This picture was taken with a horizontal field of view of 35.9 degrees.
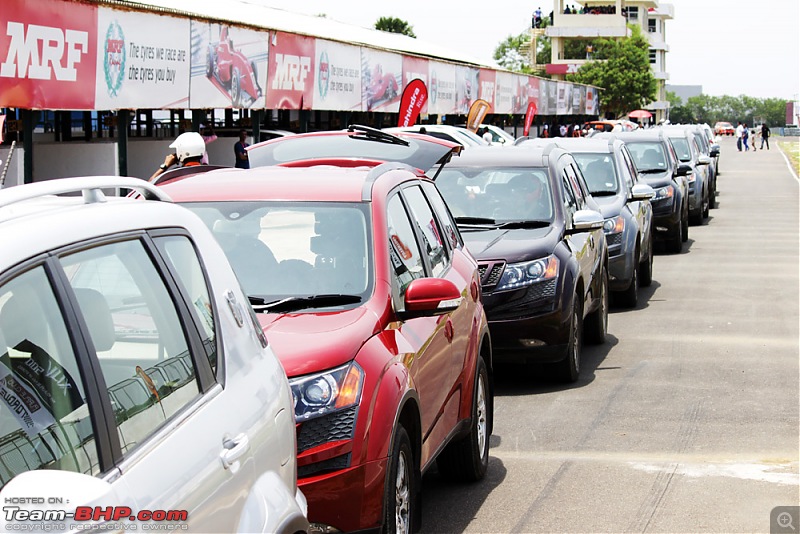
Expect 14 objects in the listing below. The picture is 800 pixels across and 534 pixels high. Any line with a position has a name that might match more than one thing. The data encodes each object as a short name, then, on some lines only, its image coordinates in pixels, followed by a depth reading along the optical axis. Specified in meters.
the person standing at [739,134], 82.62
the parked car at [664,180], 19.95
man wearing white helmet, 9.57
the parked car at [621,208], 13.98
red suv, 4.72
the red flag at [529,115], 39.28
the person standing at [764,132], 85.25
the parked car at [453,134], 25.98
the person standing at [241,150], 24.75
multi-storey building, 129.25
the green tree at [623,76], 102.06
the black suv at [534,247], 9.51
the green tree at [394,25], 109.44
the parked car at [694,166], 24.70
